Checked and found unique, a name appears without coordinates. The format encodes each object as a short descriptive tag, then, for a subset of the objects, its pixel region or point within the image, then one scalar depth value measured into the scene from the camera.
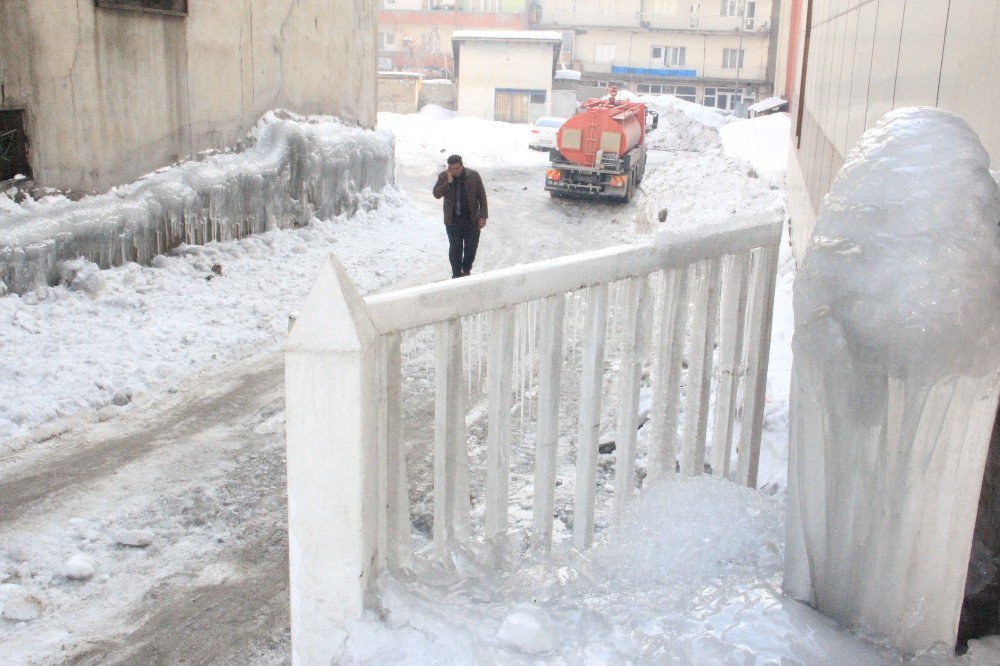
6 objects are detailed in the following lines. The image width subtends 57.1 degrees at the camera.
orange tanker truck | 22.90
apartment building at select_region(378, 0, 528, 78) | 64.62
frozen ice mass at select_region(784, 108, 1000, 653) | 2.73
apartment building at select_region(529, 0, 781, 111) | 58.44
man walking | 11.80
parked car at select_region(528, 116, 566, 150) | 35.66
